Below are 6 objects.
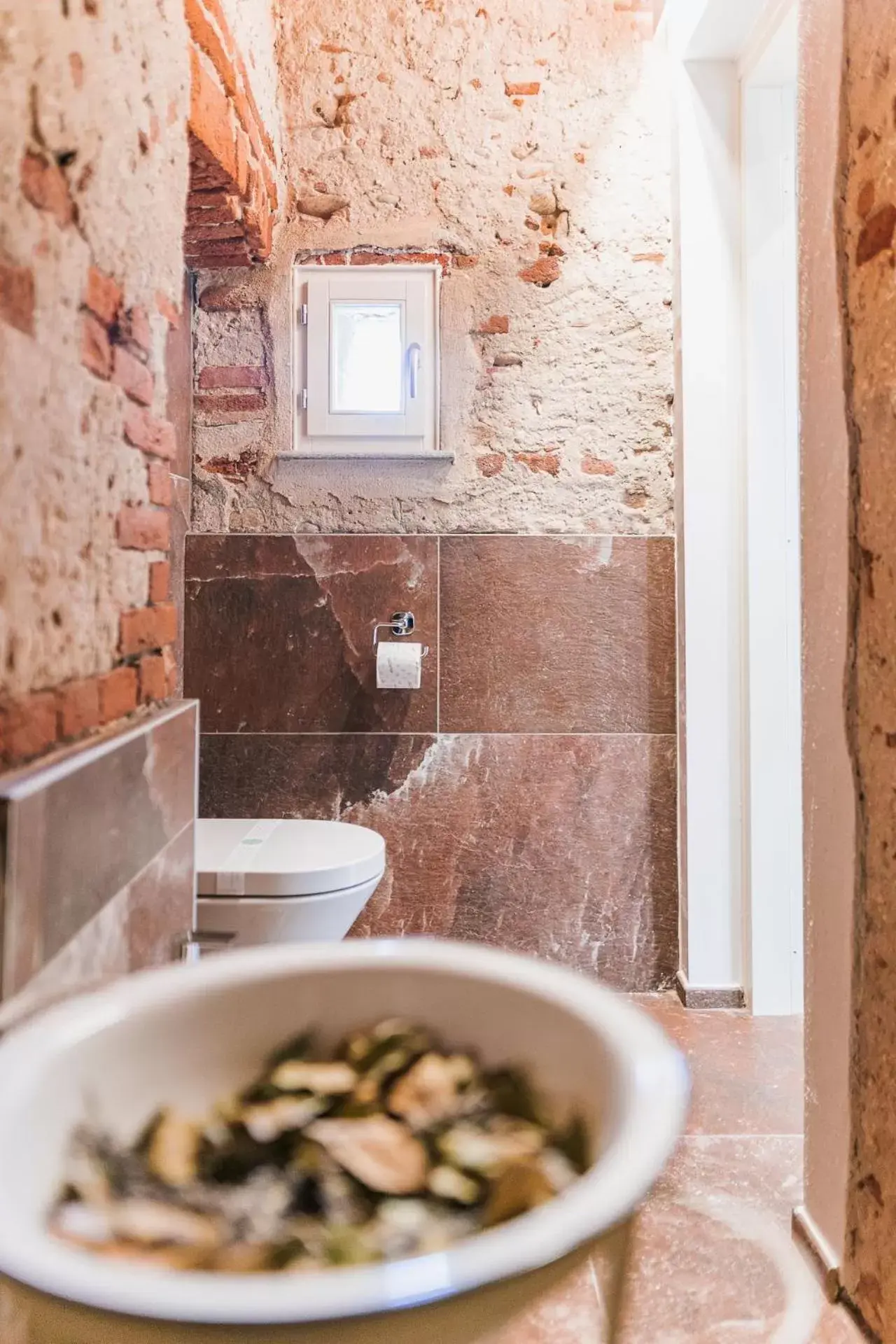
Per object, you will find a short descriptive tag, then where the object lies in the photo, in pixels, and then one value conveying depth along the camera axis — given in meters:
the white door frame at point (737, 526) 2.20
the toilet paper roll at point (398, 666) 2.21
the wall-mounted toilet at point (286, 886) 1.57
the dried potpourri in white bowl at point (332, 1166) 0.44
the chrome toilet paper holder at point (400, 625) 2.31
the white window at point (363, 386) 2.33
